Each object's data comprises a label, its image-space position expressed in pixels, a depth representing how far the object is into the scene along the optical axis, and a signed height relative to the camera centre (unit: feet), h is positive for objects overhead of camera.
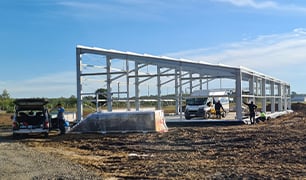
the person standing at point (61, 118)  81.97 -2.76
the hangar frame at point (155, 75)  96.98 +6.41
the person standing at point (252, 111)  93.32 -2.30
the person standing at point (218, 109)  112.16 -2.10
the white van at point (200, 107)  110.22 -1.50
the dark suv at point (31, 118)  75.82 -2.43
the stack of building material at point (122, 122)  78.02 -3.58
